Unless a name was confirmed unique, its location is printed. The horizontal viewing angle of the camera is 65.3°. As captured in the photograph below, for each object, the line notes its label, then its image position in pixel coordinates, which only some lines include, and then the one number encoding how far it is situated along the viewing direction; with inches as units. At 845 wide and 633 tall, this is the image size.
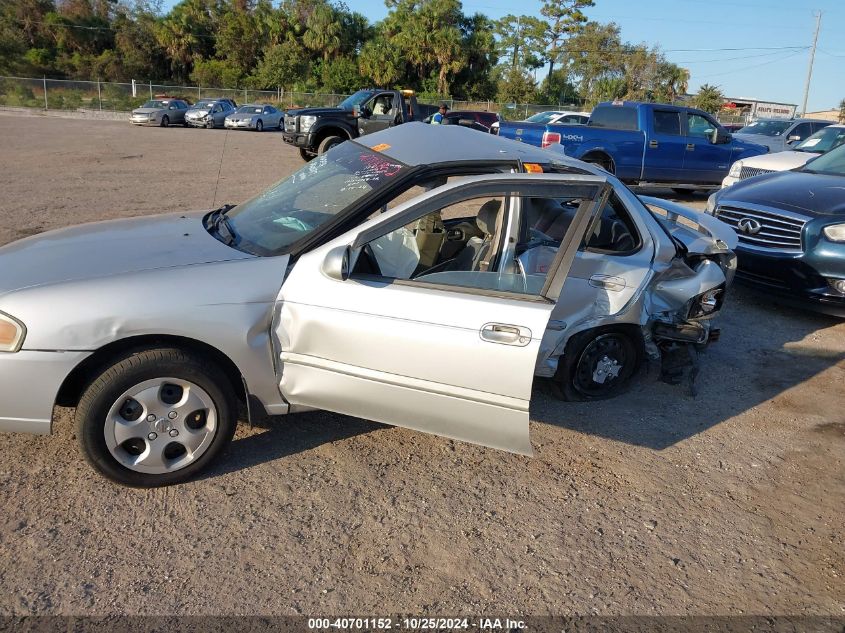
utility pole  1788.9
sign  2277.3
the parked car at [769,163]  405.7
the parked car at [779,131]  670.5
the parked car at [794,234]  229.5
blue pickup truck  470.3
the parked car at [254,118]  1262.3
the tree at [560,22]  2368.4
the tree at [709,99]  2075.5
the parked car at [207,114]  1267.2
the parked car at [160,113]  1227.2
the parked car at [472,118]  791.7
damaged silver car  114.5
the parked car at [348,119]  657.6
